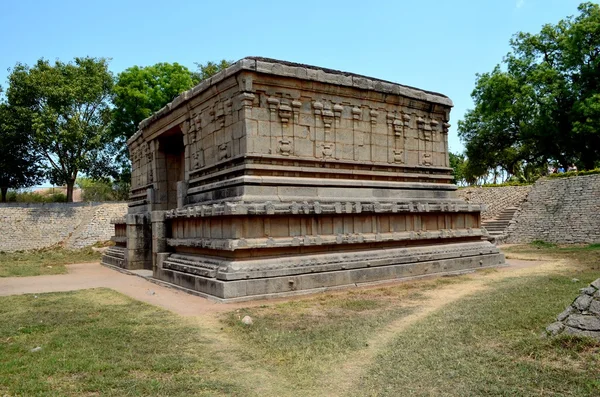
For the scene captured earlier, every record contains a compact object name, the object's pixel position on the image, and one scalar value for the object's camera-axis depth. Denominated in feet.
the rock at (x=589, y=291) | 18.53
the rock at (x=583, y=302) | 18.38
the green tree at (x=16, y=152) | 107.04
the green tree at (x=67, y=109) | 106.11
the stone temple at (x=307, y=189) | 33.47
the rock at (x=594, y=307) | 17.92
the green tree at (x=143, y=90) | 111.86
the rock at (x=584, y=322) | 17.63
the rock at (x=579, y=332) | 17.38
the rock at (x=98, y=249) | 80.31
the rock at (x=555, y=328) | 18.47
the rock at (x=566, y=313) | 18.86
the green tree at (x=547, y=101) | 103.96
